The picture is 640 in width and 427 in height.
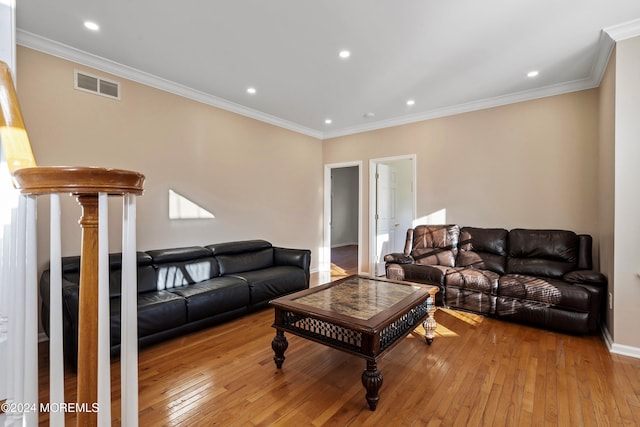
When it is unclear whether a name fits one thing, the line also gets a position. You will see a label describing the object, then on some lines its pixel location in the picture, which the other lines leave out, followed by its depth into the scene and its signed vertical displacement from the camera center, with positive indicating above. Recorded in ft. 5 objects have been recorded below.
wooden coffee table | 6.26 -2.49
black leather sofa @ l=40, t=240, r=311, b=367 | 7.77 -2.66
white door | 17.81 -0.09
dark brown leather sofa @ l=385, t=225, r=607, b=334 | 9.54 -2.39
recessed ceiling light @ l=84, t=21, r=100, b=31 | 8.27 +5.20
